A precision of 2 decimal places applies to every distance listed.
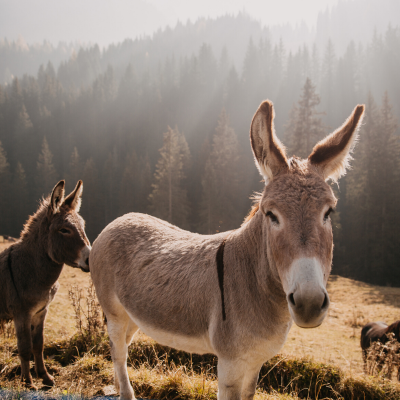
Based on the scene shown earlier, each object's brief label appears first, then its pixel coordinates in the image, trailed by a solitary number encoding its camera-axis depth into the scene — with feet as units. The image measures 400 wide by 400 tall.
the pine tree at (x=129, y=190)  131.13
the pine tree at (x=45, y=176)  149.38
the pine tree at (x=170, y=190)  96.02
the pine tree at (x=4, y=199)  135.03
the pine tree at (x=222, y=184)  93.56
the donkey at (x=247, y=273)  4.95
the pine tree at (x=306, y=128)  67.72
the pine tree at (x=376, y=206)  74.64
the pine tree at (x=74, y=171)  146.78
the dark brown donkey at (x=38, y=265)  11.25
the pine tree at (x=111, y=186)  139.64
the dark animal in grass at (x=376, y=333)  17.57
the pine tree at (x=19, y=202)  140.62
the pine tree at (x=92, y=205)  128.08
